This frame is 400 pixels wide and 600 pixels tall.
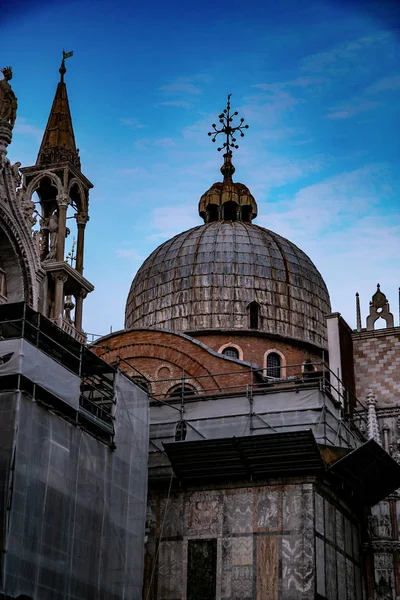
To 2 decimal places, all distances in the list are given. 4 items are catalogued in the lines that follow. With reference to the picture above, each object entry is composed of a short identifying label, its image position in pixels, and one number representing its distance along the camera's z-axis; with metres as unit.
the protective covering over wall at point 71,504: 21.19
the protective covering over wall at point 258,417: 28.98
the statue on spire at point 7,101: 30.77
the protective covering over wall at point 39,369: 22.41
